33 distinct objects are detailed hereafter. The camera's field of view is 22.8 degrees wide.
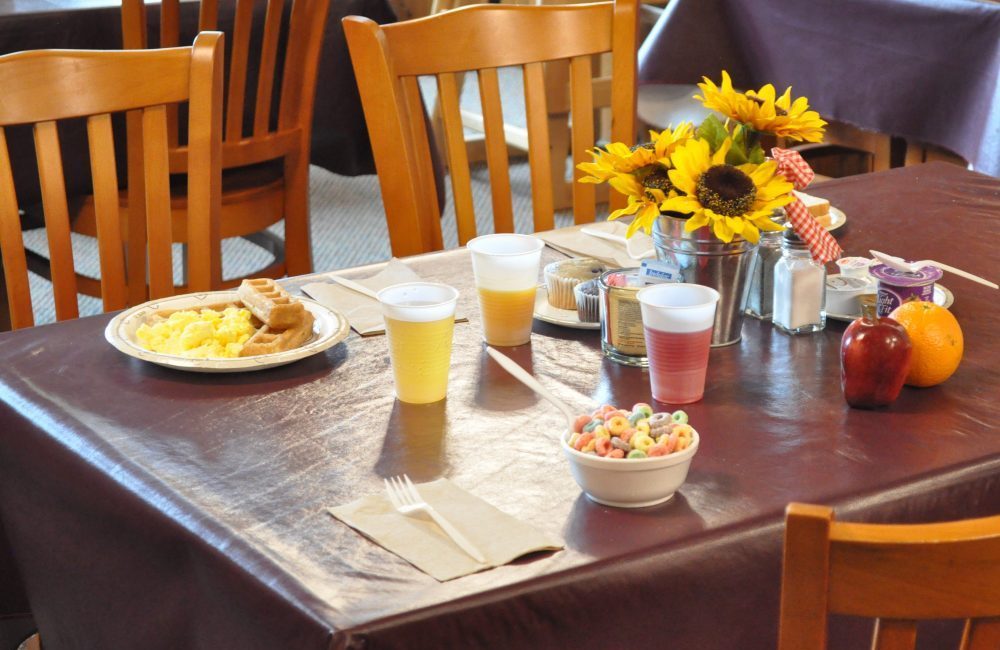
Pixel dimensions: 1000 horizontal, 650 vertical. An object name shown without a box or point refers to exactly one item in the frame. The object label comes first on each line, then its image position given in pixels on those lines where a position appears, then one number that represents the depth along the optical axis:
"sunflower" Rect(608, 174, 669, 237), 2.12
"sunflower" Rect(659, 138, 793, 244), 2.09
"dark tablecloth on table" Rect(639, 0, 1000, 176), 3.59
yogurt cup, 2.17
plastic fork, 1.84
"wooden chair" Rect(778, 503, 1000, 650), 1.59
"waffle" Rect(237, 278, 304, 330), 2.19
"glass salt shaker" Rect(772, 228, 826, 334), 2.20
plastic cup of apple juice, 2.06
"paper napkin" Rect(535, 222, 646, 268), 2.44
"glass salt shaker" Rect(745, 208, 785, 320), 2.24
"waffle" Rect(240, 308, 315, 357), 2.16
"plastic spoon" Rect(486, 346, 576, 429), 2.01
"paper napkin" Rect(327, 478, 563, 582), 1.83
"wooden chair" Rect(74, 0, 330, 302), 3.27
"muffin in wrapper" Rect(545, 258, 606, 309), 2.27
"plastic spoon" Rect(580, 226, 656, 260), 2.43
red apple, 2.03
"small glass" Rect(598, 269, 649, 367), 2.13
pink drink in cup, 2.03
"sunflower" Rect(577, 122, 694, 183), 2.13
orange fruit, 2.07
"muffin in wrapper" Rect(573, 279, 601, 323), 2.23
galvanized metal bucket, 2.15
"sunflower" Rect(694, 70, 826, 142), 2.15
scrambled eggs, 2.17
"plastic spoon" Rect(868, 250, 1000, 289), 2.22
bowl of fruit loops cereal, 1.87
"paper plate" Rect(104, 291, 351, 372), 2.14
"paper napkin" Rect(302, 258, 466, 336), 2.26
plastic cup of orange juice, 2.18
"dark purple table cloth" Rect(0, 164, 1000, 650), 1.81
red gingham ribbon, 2.15
